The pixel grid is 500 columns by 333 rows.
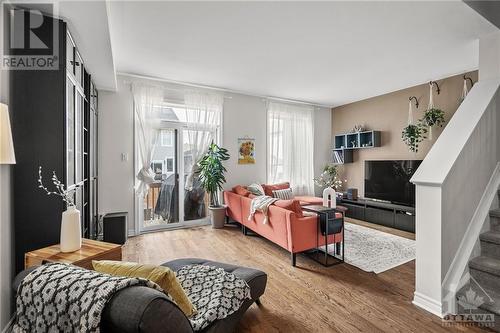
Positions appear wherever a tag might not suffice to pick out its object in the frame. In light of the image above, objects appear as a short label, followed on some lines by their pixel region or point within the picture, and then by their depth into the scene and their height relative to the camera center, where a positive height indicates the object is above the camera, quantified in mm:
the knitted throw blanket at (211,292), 1396 -838
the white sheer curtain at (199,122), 4668 +842
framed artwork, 5168 +303
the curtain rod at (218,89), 4180 +1527
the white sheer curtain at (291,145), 5574 +464
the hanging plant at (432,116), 4148 +847
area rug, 2998 -1208
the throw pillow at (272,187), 5035 -477
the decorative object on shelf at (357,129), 5586 +848
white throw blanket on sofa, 3328 -563
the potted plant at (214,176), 4477 -205
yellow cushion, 1205 -543
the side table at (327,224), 2955 -736
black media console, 4280 -937
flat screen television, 4461 -321
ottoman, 815 -520
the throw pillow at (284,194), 4980 -604
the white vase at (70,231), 1826 -506
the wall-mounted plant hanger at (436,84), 4299 +1437
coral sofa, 2882 -831
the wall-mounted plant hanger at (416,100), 4602 +1224
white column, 2008 -715
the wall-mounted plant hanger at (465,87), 3876 +1257
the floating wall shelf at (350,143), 5215 +508
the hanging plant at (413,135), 4348 +548
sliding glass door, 4473 -290
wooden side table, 1688 -661
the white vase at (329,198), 3125 -436
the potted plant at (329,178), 5828 -336
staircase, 1903 -1001
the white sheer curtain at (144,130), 4215 +617
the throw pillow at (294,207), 2977 -519
